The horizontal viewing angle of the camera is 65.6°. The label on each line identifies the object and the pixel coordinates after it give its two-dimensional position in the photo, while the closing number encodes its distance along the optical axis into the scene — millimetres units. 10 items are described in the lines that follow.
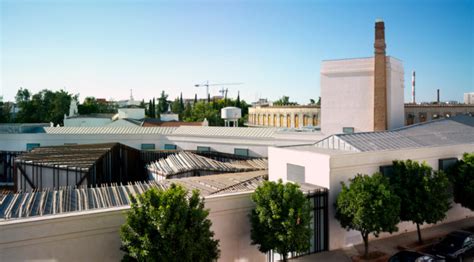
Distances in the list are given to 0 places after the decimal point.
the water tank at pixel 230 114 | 52438
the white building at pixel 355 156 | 16203
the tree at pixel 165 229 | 10523
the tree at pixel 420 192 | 16062
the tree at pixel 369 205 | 14336
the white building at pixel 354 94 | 30375
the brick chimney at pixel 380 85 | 29547
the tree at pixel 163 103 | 108406
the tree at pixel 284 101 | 130000
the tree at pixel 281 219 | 12961
